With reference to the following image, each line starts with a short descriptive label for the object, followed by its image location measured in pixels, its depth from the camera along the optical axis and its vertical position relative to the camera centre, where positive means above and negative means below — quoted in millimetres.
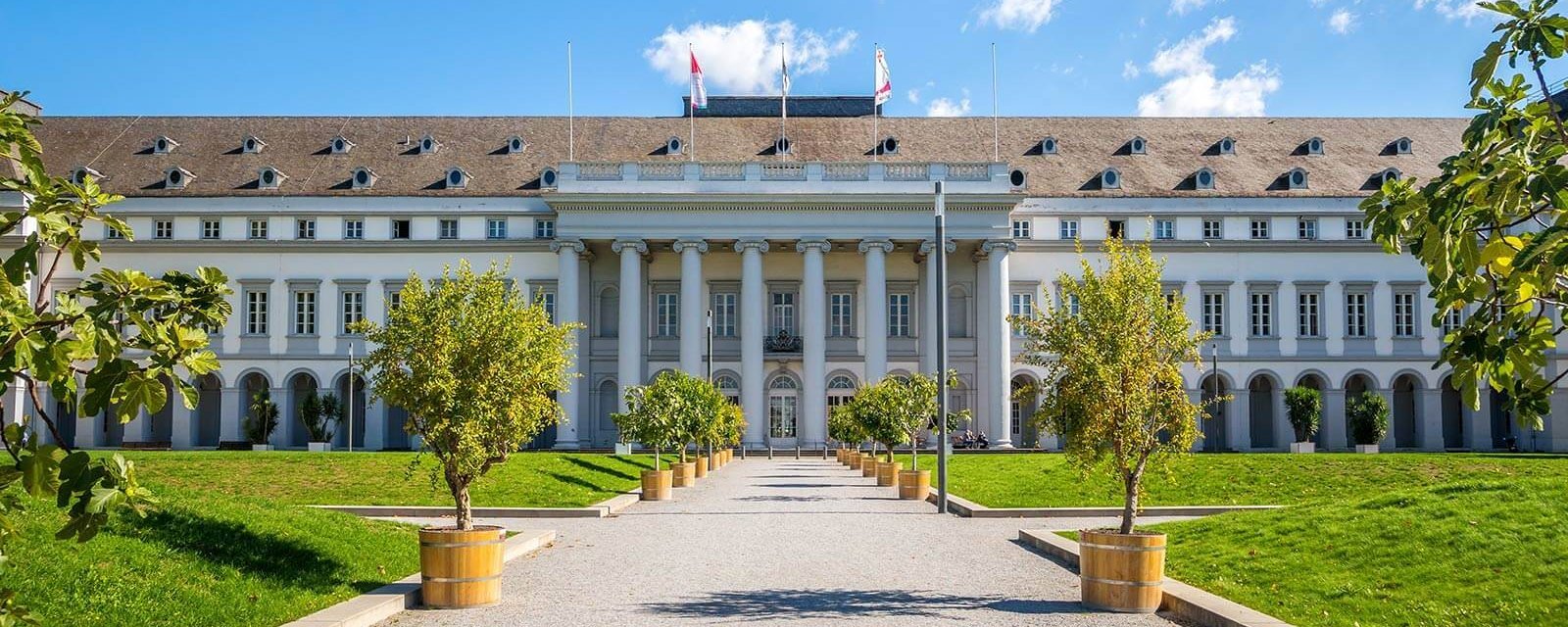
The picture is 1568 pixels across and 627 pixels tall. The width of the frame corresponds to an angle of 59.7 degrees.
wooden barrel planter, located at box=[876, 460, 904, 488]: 38344 -2649
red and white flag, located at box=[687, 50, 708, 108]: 61500 +13083
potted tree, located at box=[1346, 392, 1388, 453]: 62906 -2155
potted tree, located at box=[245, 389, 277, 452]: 63812 -1832
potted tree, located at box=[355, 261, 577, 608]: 15961 +153
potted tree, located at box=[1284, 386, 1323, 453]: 64250 -1580
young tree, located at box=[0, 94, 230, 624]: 4590 +144
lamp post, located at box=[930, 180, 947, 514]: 28453 +189
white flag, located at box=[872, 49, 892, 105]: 56562 +12245
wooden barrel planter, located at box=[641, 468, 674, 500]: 32281 -2447
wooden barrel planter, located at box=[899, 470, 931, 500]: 32875 -2543
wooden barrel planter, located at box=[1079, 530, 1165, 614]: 13953 -1988
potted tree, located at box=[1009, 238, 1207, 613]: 15883 +39
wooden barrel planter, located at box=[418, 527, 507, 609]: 14109 -1910
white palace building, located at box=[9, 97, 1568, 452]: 65250 +5978
